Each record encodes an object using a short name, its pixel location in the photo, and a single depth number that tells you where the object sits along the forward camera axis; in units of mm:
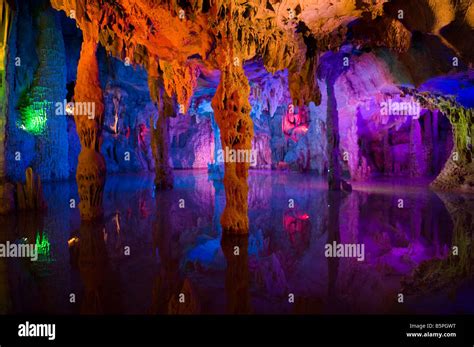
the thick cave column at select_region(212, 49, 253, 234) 5996
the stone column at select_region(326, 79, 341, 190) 12719
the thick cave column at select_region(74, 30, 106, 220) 7195
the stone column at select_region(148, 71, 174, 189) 12695
